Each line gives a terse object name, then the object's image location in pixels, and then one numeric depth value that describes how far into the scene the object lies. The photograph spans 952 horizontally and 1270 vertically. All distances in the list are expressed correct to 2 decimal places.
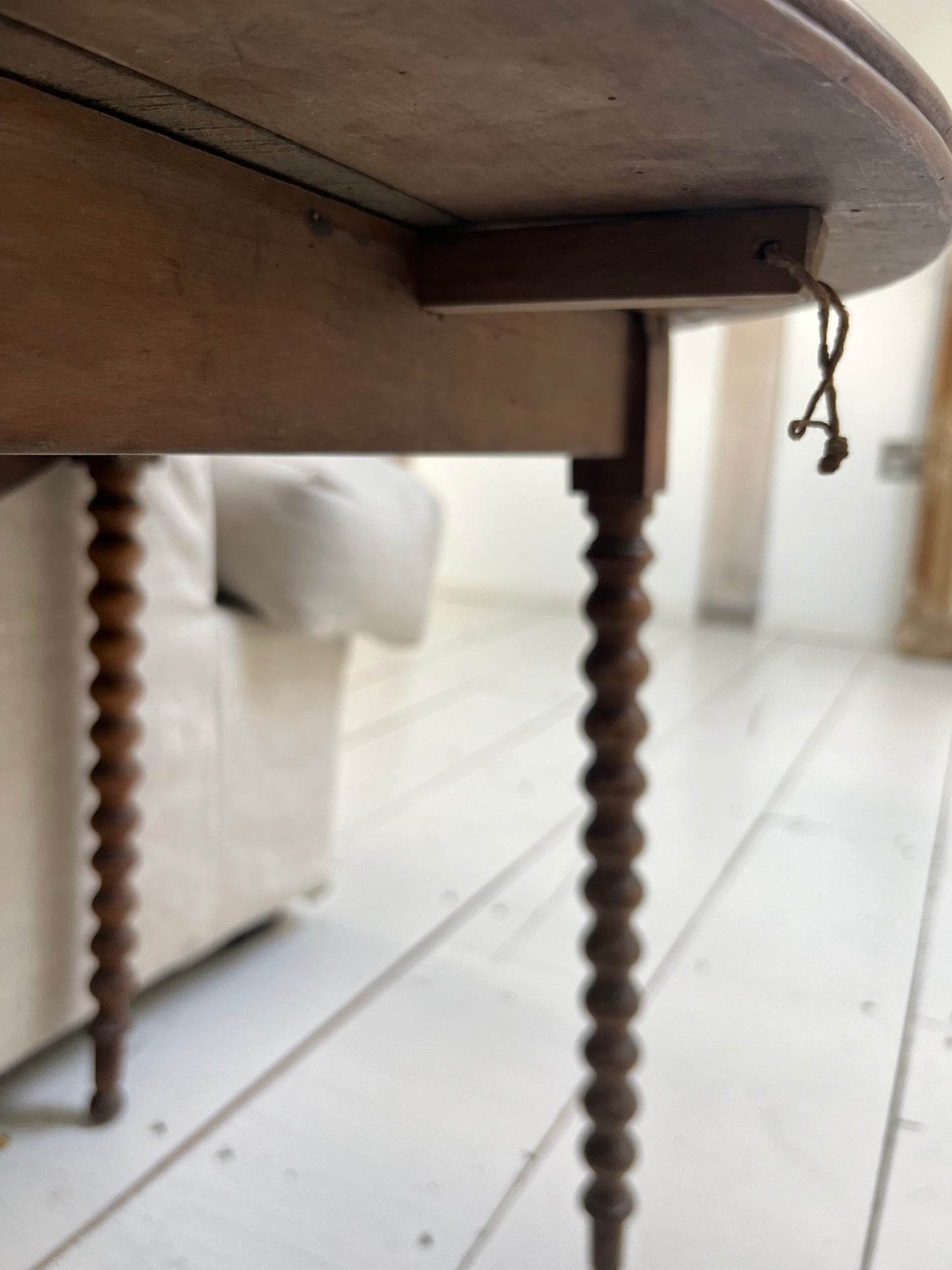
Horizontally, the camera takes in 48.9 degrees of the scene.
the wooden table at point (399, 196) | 0.27
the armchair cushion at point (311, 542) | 0.91
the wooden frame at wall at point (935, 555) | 2.44
